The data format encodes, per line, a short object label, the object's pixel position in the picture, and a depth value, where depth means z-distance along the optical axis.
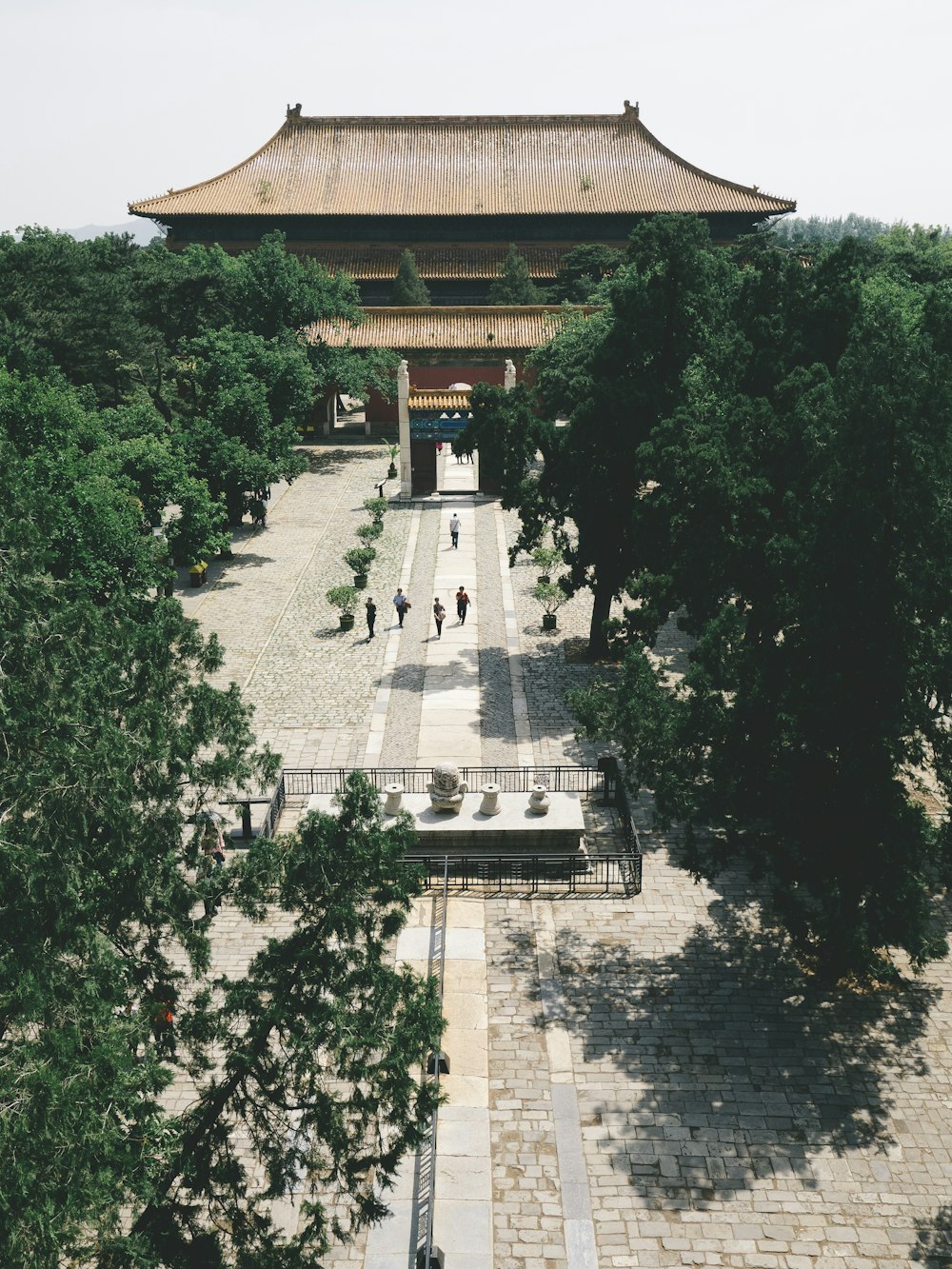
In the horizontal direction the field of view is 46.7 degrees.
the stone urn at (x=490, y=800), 20.83
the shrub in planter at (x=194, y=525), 30.81
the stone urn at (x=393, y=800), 20.94
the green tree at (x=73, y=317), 38.88
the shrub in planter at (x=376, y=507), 40.31
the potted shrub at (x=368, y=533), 38.03
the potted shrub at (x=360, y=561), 34.06
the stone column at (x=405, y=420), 42.91
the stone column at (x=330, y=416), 54.88
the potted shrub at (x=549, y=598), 30.73
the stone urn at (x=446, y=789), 20.92
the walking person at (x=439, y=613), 30.38
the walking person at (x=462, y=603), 31.28
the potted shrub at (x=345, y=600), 31.03
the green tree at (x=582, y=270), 55.88
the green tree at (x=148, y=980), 8.76
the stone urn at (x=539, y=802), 20.78
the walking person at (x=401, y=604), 31.34
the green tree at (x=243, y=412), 34.88
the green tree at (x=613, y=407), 23.83
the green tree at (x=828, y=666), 14.26
